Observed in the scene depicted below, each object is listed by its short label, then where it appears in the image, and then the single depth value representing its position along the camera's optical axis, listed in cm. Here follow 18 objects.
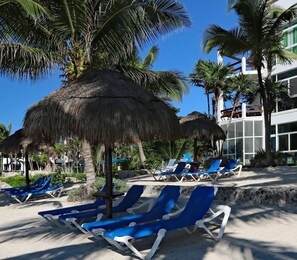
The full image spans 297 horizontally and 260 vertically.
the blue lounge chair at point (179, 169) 1092
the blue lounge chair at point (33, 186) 999
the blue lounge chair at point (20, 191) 920
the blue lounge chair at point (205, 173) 1009
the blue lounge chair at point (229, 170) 1030
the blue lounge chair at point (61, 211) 522
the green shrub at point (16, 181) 1554
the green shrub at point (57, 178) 1436
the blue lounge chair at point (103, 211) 487
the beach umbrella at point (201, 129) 1125
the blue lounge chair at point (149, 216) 397
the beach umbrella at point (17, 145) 932
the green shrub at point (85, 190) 821
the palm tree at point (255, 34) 1206
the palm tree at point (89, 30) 853
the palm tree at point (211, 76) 2007
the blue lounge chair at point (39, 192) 898
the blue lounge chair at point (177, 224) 356
